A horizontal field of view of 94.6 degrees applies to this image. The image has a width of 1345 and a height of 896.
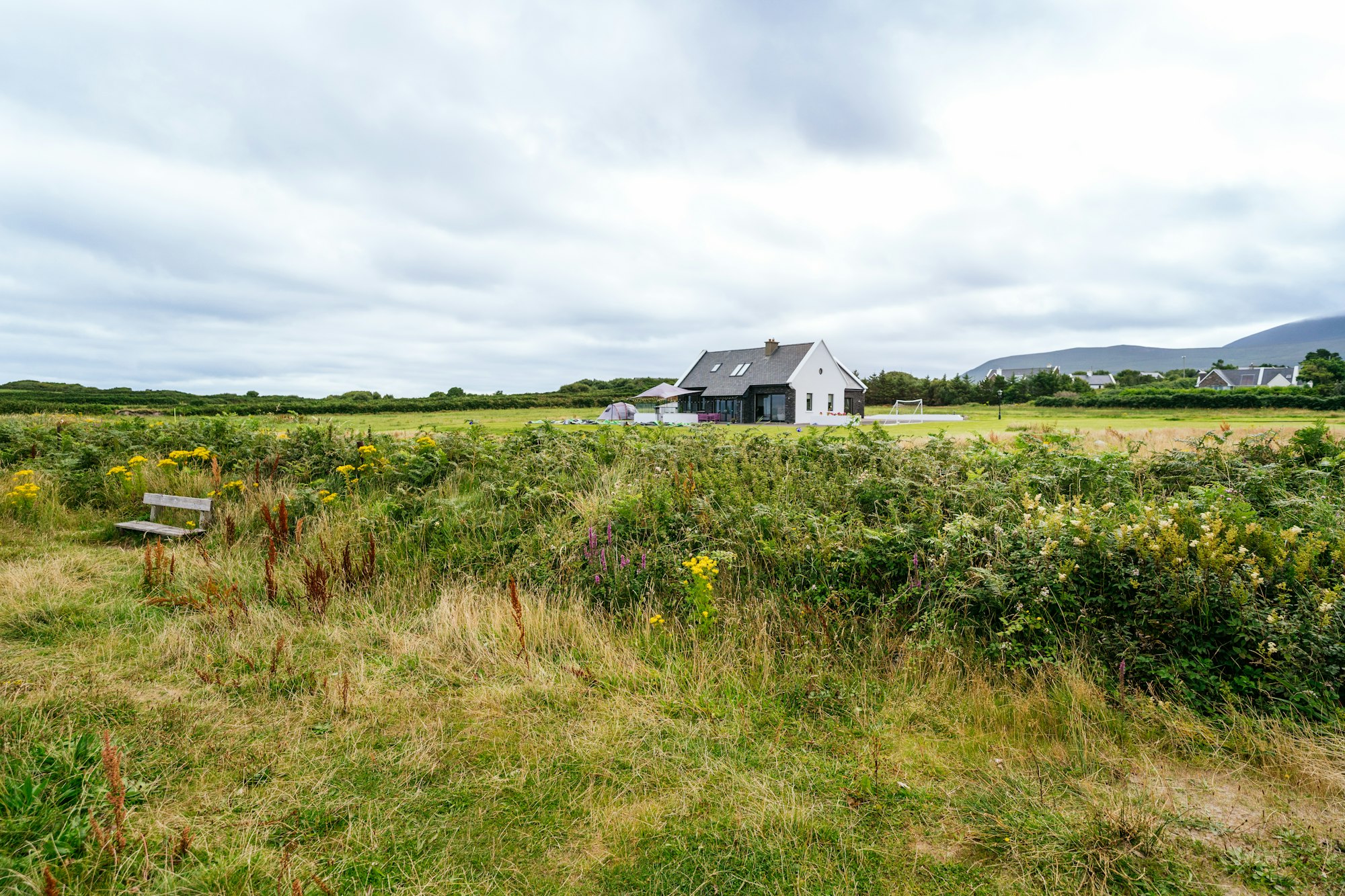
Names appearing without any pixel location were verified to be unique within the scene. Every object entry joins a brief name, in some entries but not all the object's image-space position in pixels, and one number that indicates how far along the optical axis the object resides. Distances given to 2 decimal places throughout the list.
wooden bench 6.93
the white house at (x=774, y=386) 36.56
